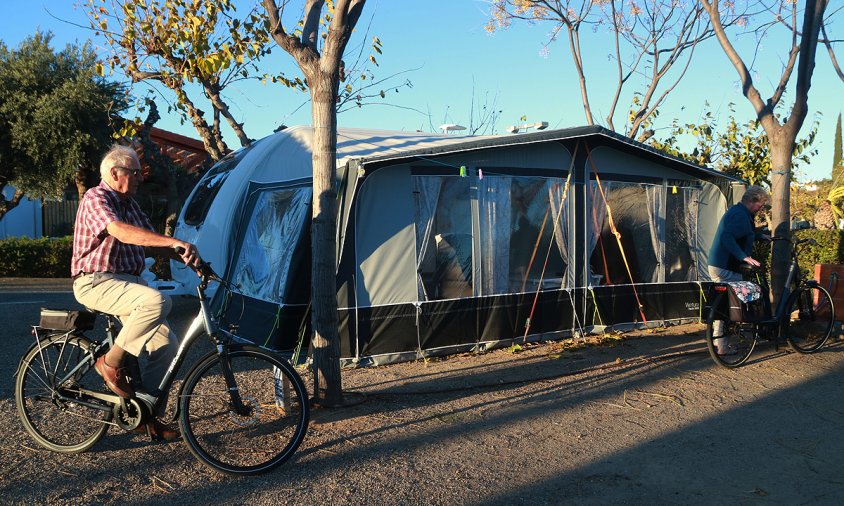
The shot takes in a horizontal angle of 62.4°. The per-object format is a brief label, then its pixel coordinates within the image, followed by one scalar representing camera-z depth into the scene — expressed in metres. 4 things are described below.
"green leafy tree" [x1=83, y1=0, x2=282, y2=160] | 10.15
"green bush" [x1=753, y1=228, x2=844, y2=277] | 10.95
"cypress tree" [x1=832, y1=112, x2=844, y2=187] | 45.17
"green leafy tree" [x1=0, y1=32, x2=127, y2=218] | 15.92
